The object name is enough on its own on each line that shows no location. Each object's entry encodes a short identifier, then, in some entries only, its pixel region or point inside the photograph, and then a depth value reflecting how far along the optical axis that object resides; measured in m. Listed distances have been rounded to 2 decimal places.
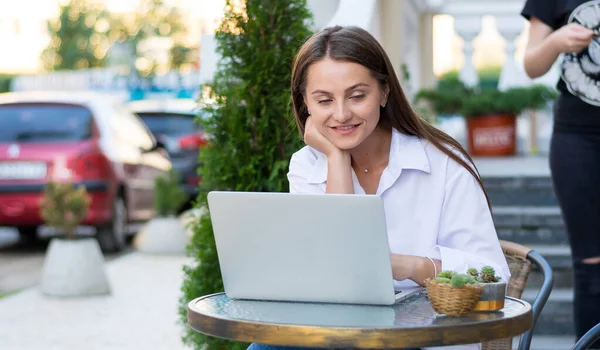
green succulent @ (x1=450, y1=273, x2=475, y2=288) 2.14
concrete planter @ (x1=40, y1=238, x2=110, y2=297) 7.60
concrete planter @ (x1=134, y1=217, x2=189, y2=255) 10.22
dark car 12.51
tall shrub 4.00
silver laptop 2.14
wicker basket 2.14
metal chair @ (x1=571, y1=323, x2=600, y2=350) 2.43
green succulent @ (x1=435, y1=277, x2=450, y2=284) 2.17
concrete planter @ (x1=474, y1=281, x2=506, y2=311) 2.19
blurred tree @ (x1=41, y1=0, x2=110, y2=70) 39.66
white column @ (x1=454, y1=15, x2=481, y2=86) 10.04
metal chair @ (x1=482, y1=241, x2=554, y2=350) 2.79
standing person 3.48
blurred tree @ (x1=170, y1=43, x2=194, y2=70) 38.53
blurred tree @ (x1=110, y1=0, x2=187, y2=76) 38.09
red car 9.34
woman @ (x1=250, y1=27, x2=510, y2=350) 2.62
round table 2.02
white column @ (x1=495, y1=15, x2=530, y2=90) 9.73
